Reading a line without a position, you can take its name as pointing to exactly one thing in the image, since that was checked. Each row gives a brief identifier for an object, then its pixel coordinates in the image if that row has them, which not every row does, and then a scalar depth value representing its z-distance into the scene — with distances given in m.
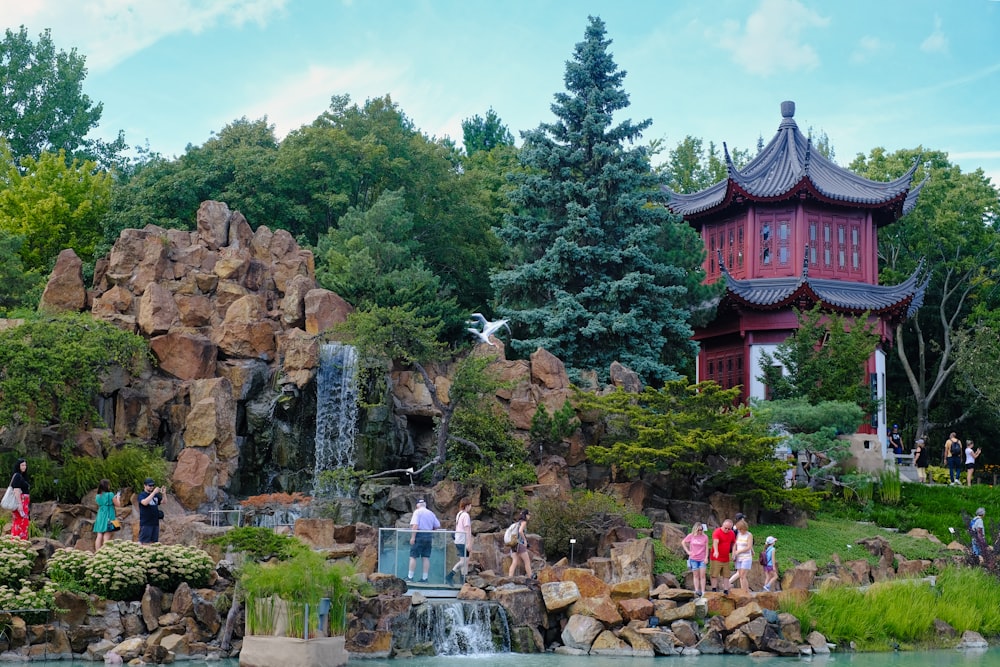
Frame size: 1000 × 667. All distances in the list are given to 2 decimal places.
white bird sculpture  25.94
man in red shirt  19.20
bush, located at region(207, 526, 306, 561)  16.64
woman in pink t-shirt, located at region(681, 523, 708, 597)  18.89
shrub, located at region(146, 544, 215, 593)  16.64
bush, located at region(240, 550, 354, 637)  14.89
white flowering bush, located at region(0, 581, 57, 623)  15.81
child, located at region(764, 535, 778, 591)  19.56
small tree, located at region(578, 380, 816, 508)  22.77
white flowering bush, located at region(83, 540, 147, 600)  16.42
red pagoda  33.00
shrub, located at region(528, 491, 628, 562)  20.80
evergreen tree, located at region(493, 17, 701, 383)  28.16
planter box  14.73
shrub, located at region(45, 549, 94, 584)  16.61
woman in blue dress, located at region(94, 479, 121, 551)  18.17
